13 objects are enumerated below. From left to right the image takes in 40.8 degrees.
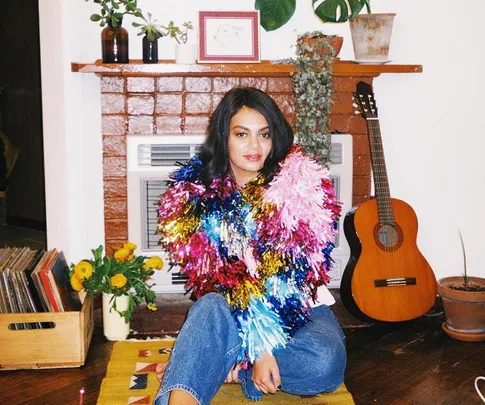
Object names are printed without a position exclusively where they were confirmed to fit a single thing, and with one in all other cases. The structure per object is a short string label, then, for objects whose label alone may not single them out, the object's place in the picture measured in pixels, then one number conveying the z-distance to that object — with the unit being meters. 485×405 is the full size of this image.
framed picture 2.61
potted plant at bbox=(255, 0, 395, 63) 2.63
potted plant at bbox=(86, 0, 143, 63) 2.54
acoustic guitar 2.57
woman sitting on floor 1.77
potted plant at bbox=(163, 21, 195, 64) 2.59
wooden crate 2.20
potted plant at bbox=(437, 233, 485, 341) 2.50
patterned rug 1.95
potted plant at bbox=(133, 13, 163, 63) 2.57
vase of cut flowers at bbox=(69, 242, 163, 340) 2.41
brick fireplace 2.71
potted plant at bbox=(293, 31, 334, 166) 2.56
